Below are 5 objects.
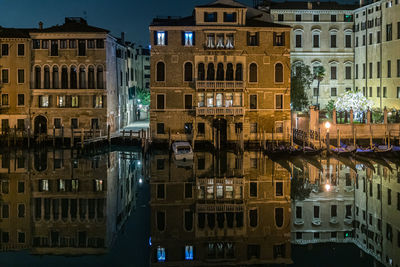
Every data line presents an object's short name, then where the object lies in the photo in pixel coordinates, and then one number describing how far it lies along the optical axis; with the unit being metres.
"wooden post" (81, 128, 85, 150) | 43.44
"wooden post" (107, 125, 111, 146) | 43.96
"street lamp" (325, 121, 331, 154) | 40.00
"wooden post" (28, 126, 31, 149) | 44.30
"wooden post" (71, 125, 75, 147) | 43.59
